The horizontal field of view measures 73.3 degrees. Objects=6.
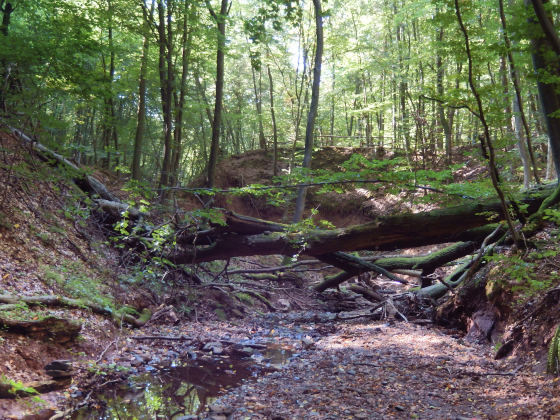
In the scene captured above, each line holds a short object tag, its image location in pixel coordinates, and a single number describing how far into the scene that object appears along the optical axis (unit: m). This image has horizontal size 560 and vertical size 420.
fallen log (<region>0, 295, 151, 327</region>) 4.68
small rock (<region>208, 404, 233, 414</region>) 3.77
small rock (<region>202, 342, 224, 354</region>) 6.05
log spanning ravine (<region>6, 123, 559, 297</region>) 6.33
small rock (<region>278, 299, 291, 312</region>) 10.09
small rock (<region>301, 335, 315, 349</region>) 6.62
